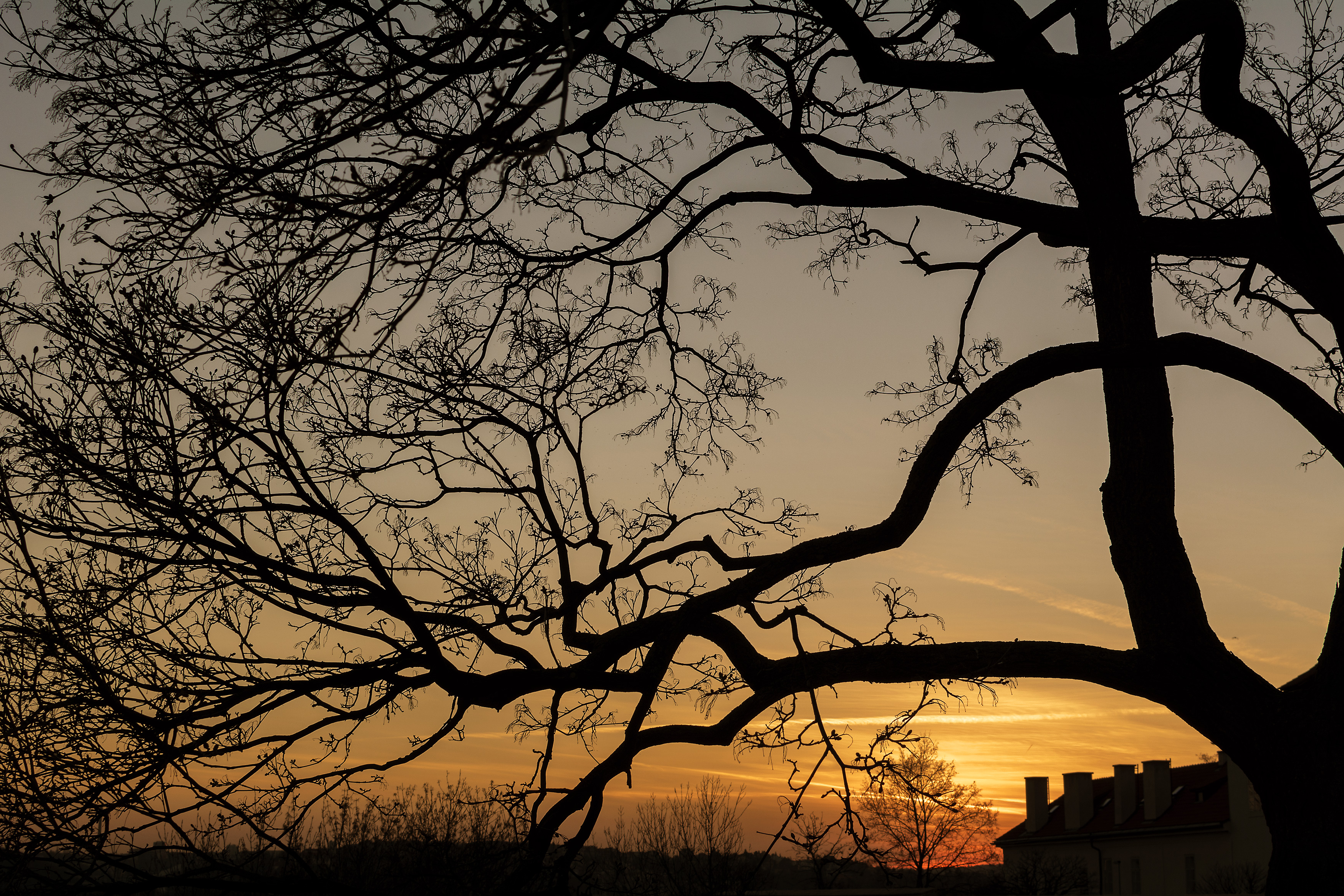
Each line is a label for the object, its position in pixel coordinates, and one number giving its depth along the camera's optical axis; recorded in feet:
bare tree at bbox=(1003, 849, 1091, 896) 151.23
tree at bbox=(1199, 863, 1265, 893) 123.34
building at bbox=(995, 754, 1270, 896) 132.46
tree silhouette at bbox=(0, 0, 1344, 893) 13.08
